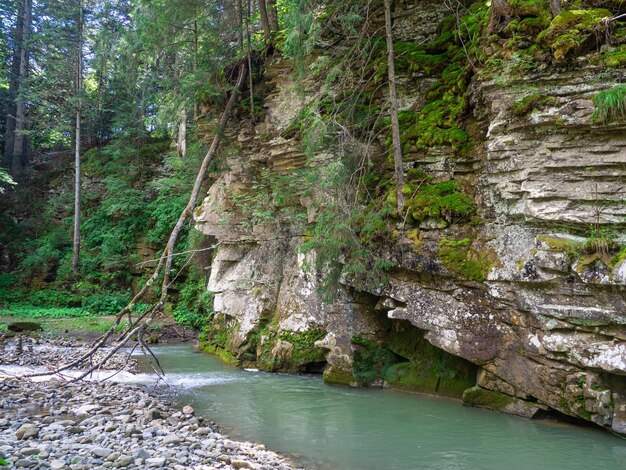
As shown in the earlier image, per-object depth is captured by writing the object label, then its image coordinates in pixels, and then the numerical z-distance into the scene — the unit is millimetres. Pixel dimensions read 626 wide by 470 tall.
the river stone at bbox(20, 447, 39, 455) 4715
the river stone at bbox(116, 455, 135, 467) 4688
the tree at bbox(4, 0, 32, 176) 25500
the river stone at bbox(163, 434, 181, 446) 5621
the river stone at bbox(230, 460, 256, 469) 5048
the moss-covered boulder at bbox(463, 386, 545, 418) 7504
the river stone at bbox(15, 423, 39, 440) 5422
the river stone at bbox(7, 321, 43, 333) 15460
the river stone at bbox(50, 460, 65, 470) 4332
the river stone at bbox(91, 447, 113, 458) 4918
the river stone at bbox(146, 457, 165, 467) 4758
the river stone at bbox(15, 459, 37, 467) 4305
